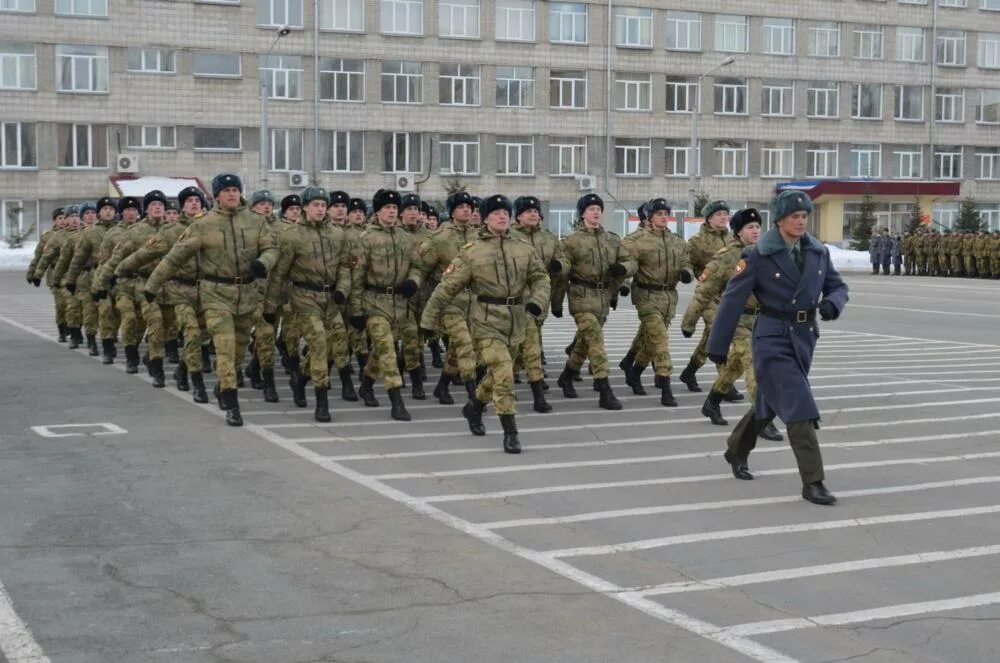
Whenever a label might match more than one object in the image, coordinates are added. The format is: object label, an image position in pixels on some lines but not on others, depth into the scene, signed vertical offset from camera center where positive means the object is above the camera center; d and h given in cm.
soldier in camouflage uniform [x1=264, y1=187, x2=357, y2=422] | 1248 -38
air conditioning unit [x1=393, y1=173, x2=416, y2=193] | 5259 +183
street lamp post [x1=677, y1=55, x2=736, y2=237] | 5325 +248
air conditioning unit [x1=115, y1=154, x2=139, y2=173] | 5000 +242
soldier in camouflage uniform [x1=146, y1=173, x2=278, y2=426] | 1219 -22
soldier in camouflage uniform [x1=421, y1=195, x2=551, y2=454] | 1116 -44
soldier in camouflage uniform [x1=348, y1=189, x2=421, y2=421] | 1273 -46
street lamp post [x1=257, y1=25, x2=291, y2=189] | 4234 +288
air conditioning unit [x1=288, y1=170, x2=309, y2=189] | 5210 +197
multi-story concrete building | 5078 +533
